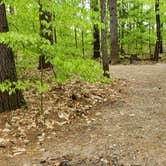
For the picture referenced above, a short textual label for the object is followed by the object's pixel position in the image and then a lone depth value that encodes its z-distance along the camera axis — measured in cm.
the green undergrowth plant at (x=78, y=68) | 493
